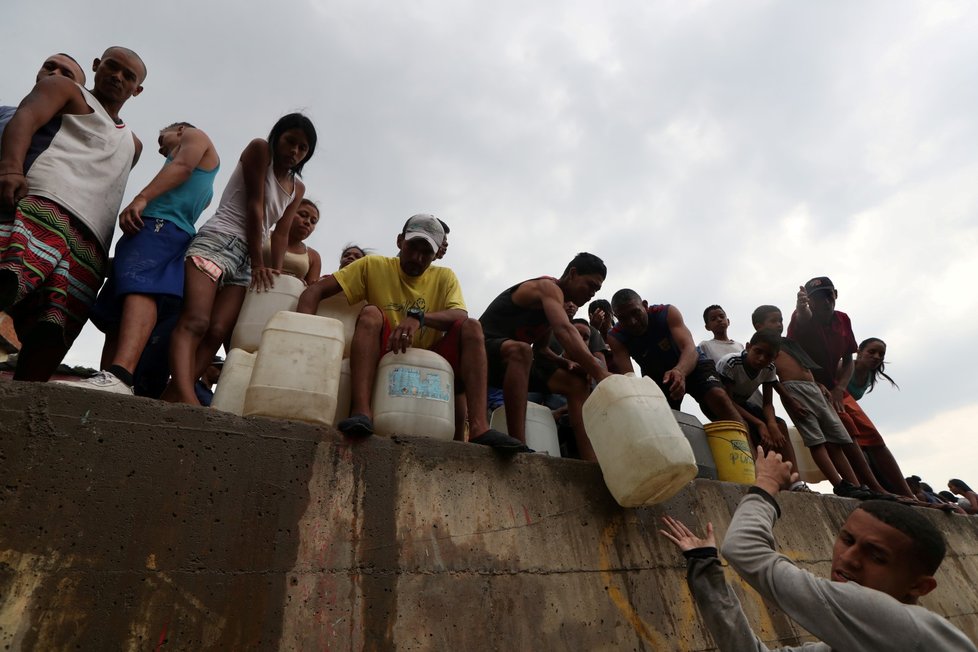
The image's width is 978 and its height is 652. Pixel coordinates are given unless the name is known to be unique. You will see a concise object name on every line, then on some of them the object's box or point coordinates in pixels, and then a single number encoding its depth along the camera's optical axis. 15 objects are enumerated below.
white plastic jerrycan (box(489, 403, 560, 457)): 3.44
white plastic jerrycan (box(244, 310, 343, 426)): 2.26
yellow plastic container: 3.84
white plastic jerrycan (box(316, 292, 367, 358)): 3.24
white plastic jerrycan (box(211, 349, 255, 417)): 2.60
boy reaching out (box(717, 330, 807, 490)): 4.64
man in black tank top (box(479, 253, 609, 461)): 3.15
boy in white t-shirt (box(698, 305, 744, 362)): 5.39
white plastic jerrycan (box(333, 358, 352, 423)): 2.68
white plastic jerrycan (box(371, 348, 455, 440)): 2.50
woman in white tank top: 2.62
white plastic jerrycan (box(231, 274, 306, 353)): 2.97
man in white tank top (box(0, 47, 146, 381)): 2.16
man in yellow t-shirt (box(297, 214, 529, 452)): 2.61
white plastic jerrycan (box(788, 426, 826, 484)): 5.21
